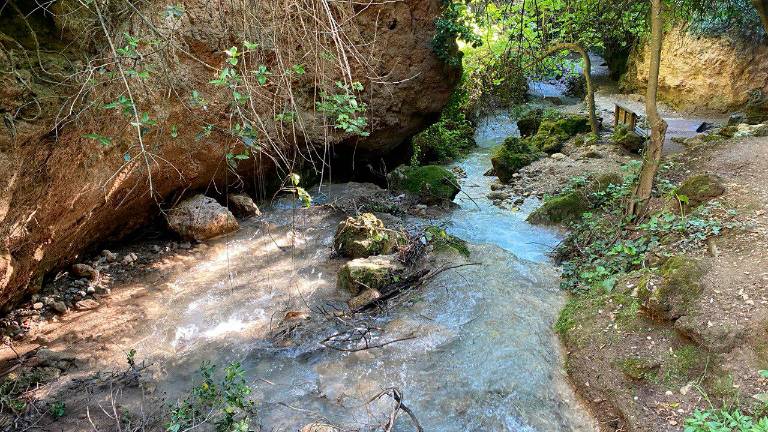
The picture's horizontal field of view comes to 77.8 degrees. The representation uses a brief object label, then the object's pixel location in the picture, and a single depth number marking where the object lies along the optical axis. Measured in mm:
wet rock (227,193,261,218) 7305
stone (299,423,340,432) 3272
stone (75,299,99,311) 4961
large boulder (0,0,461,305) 3715
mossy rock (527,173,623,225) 7051
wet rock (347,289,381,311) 4957
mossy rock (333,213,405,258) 5930
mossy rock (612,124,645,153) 9812
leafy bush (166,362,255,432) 3206
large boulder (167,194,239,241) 6406
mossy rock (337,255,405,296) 5223
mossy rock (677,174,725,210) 5285
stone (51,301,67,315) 4832
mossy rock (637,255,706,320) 3891
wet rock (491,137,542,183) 10305
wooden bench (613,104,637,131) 10338
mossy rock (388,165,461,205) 8289
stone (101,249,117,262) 5848
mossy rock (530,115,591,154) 11742
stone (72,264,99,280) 5395
